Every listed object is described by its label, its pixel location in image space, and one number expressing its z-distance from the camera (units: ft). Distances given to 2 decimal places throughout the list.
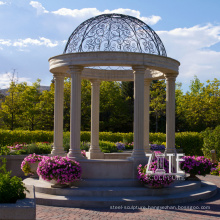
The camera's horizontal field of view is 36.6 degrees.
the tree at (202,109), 151.02
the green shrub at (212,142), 94.73
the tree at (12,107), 148.97
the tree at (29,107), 151.12
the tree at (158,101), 158.10
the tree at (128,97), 165.48
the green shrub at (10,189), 31.17
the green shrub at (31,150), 69.88
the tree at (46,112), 152.87
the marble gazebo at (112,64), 51.52
